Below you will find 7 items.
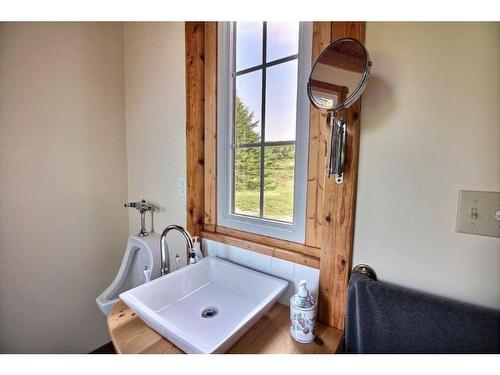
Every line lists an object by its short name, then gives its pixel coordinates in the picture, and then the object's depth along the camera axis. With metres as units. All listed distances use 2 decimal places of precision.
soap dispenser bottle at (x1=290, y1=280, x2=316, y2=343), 0.67
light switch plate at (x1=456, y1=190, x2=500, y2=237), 0.52
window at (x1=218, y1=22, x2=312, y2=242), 0.90
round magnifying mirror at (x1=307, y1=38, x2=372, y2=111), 0.61
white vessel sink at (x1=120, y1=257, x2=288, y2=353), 0.61
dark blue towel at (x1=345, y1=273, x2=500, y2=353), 0.50
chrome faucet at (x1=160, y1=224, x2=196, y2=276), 0.97
